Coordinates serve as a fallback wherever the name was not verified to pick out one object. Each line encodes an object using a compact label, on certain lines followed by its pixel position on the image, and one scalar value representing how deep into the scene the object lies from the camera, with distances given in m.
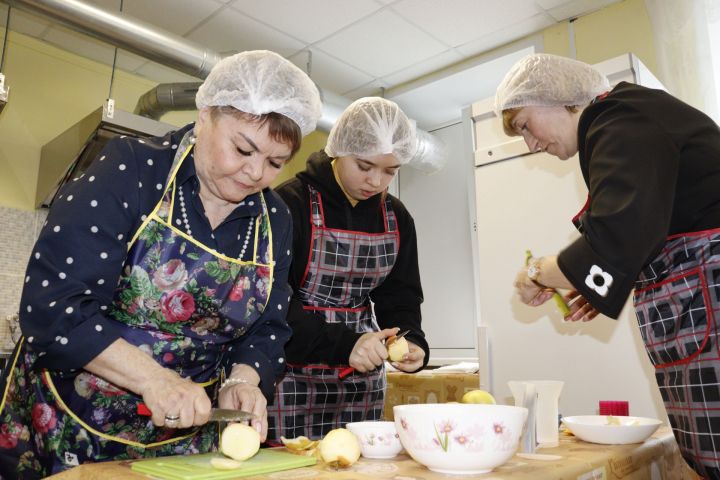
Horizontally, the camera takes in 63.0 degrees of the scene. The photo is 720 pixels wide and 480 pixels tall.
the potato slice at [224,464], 0.86
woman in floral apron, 1.00
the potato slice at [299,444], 1.08
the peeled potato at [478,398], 1.13
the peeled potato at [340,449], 0.89
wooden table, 0.83
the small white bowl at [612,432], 1.13
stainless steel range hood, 3.12
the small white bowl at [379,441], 0.99
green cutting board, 0.83
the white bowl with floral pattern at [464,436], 0.81
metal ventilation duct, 2.81
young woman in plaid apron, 1.69
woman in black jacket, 1.07
